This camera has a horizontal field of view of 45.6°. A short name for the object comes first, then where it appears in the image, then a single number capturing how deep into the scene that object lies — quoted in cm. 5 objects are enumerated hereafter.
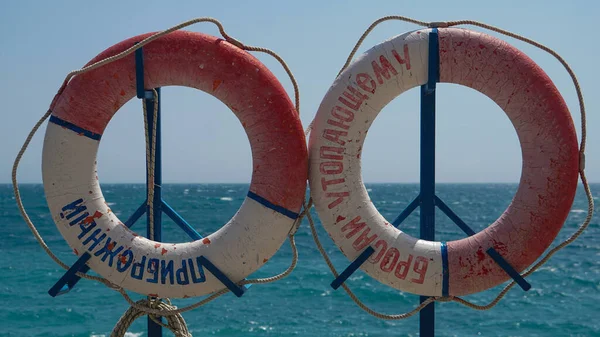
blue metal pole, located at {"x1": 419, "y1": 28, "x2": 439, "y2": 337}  315
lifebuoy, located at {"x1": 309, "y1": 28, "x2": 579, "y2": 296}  298
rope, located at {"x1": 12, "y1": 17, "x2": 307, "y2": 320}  300
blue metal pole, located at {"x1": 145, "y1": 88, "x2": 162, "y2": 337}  319
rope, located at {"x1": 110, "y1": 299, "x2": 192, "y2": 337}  326
